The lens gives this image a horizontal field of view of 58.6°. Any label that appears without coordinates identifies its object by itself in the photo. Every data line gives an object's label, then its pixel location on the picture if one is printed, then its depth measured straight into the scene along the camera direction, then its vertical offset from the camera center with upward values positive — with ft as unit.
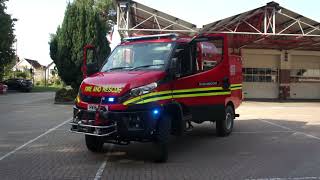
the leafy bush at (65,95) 52.95 -1.90
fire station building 50.54 +8.53
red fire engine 16.85 -0.38
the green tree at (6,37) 88.19 +15.30
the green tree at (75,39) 53.59 +8.65
